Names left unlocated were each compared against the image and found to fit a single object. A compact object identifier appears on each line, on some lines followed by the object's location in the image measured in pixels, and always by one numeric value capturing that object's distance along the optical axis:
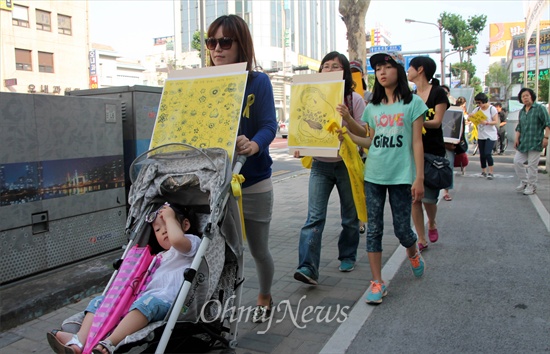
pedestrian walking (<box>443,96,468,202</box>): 7.08
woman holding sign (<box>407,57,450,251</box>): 5.03
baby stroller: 2.54
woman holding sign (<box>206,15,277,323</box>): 3.08
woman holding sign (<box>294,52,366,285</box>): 4.13
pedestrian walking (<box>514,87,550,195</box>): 8.62
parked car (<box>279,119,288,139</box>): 42.15
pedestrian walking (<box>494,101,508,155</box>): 18.17
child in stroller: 2.34
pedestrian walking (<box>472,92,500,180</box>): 10.59
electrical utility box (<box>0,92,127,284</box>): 4.08
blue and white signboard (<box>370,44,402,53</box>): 26.44
